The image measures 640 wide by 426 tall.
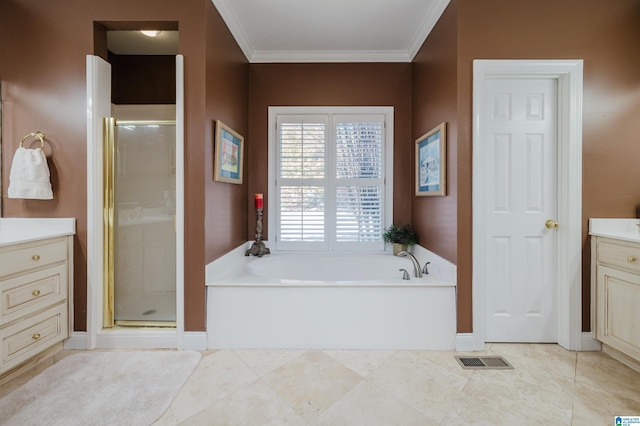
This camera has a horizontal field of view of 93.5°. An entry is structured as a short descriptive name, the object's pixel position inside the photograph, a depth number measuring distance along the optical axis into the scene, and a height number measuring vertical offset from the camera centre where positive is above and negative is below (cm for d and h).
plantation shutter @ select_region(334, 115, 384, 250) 324 +25
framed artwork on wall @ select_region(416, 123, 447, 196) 233 +41
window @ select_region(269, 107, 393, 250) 323 +30
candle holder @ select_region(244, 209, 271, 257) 307 -37
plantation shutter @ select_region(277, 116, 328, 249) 324 +26
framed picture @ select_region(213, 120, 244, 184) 232 +46
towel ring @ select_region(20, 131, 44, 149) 213 +51
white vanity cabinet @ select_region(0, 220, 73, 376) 171 -55
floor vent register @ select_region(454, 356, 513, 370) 196 -102
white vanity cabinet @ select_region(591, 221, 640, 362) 187 -54
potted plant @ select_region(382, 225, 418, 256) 302 -28
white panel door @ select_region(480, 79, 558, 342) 226 +2
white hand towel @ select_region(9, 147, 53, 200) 202 +22
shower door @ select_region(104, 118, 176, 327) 229 -14
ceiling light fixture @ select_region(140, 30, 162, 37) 278 +164
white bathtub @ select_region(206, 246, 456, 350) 217 -76
